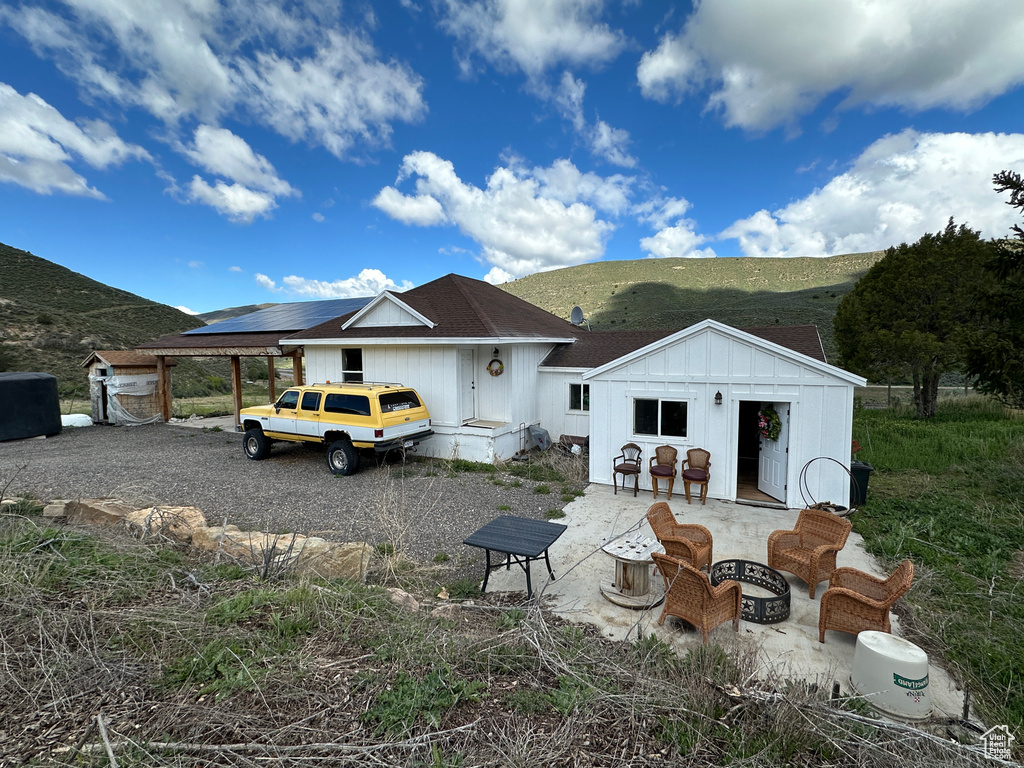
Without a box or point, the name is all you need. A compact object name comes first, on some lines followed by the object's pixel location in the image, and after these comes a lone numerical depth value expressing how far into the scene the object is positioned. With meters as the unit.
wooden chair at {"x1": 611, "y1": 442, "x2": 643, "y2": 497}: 8.80
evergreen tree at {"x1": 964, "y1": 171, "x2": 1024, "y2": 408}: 7.60
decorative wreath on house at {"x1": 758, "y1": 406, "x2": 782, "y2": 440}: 8.19
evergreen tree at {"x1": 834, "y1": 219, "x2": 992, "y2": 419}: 14.98
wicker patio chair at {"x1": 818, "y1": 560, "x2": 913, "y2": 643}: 3.93
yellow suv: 10.15
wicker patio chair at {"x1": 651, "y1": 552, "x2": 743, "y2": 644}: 4.07
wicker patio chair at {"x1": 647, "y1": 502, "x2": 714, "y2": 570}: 4.80
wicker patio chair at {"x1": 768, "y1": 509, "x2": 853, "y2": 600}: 5.09
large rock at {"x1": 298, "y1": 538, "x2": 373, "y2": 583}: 5.02
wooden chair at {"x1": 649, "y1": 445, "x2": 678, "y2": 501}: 8.51
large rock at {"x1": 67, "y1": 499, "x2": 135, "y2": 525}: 6.13
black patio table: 4.80
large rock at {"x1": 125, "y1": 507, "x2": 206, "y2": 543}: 5.64
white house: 7.83
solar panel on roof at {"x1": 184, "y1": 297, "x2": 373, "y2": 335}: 16.53
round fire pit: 4.54
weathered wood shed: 16.47
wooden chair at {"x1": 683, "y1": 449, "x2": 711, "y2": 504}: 8.19
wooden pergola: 15.02
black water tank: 13.39
